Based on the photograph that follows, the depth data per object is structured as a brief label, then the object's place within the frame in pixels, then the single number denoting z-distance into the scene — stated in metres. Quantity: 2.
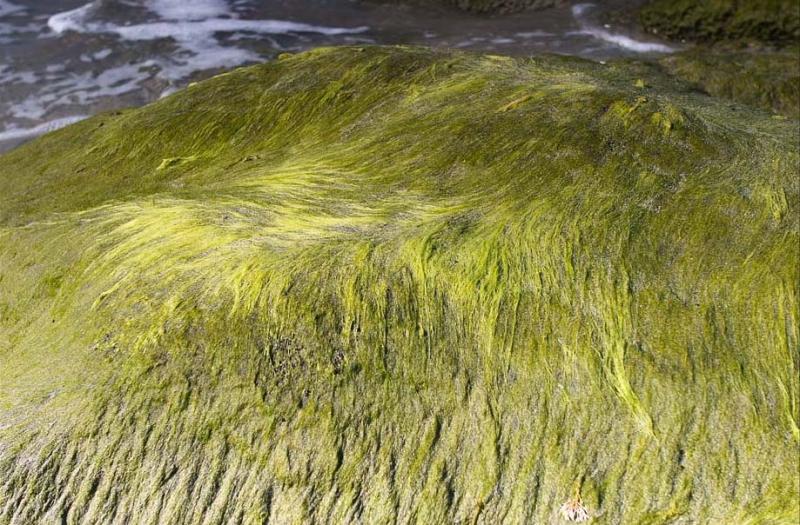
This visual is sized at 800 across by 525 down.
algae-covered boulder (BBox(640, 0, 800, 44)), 7.64
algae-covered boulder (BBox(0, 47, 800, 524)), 2.88
